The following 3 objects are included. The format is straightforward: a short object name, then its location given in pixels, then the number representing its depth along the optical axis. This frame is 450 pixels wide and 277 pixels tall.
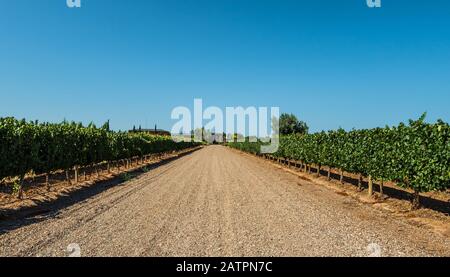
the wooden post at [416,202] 16.67
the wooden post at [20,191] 18.66
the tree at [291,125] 107.44
